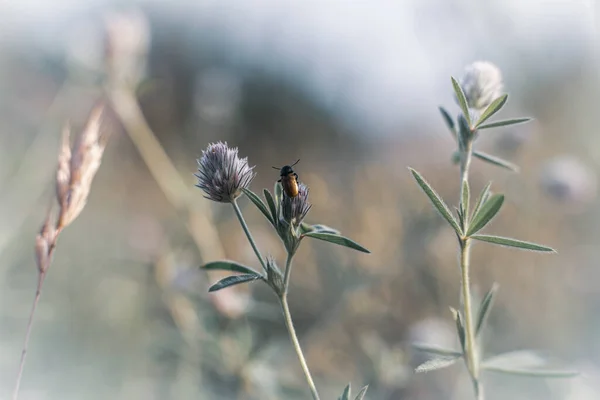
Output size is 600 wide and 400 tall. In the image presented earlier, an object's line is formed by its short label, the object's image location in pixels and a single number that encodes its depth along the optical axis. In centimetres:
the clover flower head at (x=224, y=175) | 21
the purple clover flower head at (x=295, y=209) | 20
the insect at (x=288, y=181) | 20
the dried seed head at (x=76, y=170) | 21
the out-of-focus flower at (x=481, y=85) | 22
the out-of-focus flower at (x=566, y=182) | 47
